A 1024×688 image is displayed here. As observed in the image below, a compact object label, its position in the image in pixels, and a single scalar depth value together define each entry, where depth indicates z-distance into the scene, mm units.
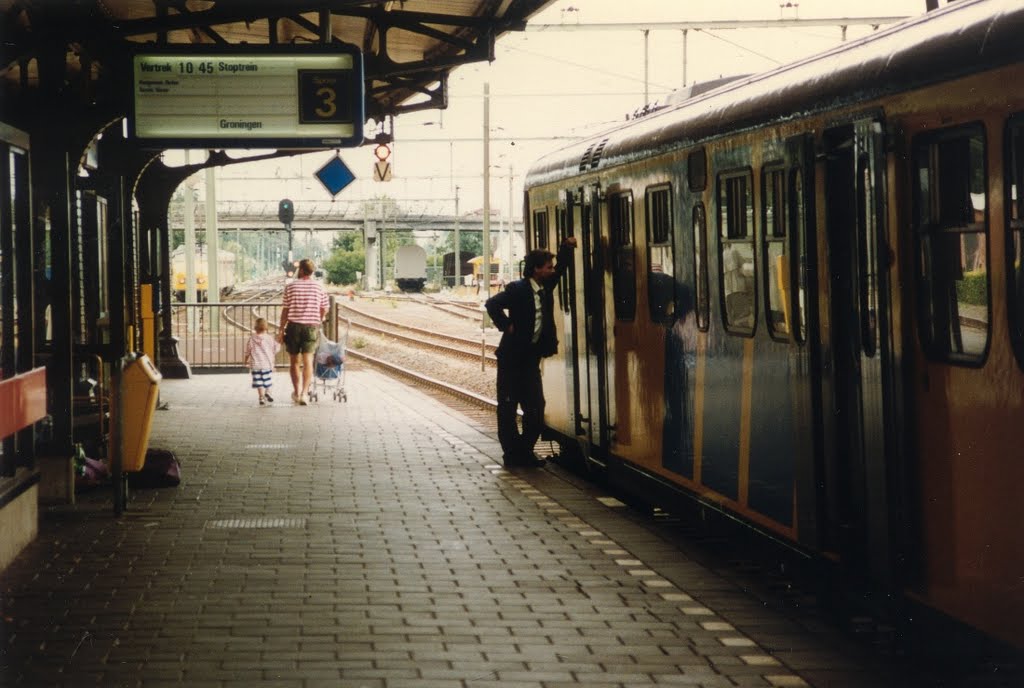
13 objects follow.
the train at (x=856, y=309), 5492
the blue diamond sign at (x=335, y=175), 20359
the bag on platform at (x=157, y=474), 11719
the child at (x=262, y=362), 19422
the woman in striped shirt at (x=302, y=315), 18984
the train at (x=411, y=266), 89875
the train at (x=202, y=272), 73094
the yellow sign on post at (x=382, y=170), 23000
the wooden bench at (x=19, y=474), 8219
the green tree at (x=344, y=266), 119250
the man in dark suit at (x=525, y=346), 12578
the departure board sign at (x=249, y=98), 11422
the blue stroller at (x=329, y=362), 19750
